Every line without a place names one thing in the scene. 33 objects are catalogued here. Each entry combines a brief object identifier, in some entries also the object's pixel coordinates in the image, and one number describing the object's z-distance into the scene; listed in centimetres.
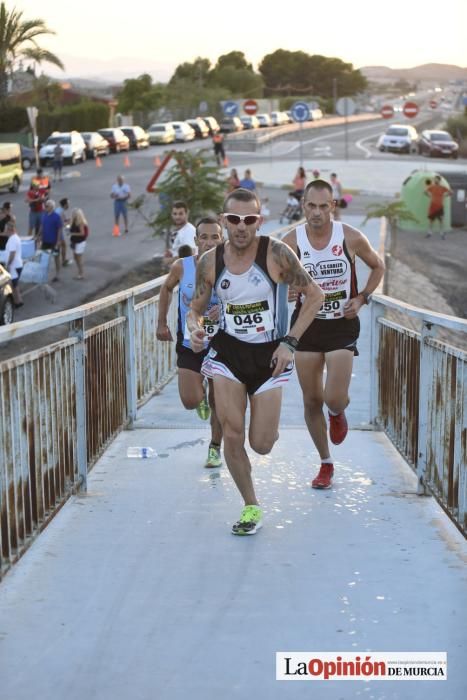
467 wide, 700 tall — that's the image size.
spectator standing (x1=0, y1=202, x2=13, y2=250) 2041
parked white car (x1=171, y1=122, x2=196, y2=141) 7044
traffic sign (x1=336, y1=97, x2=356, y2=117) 4225
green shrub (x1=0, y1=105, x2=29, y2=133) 6312
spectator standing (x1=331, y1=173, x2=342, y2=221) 3378
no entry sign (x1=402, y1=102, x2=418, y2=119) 6206
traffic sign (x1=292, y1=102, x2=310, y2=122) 3953
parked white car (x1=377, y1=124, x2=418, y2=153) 6425
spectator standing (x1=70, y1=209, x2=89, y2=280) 2327
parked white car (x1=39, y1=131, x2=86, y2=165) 5224
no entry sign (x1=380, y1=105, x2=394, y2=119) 8219
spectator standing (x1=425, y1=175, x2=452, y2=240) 3406
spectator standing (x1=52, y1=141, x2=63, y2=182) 4700
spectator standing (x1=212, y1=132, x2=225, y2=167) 5097
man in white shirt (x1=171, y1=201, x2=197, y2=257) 1059
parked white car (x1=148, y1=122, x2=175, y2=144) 6847
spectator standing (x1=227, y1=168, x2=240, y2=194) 2672
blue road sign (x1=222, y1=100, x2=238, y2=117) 6693
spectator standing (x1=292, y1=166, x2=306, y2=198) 3462
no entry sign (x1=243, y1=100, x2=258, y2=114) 6625
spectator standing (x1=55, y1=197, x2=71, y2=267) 2498
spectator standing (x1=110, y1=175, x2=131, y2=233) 3066
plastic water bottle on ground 769
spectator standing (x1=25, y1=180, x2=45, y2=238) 2750
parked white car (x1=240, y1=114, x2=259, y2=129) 8275
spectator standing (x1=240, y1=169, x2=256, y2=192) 3144
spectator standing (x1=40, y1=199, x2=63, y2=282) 2334
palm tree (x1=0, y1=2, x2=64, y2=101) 5712
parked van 4091
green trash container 3572
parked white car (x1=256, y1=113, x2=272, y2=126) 8662
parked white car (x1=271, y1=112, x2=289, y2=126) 9094
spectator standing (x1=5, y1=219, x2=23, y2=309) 1942
